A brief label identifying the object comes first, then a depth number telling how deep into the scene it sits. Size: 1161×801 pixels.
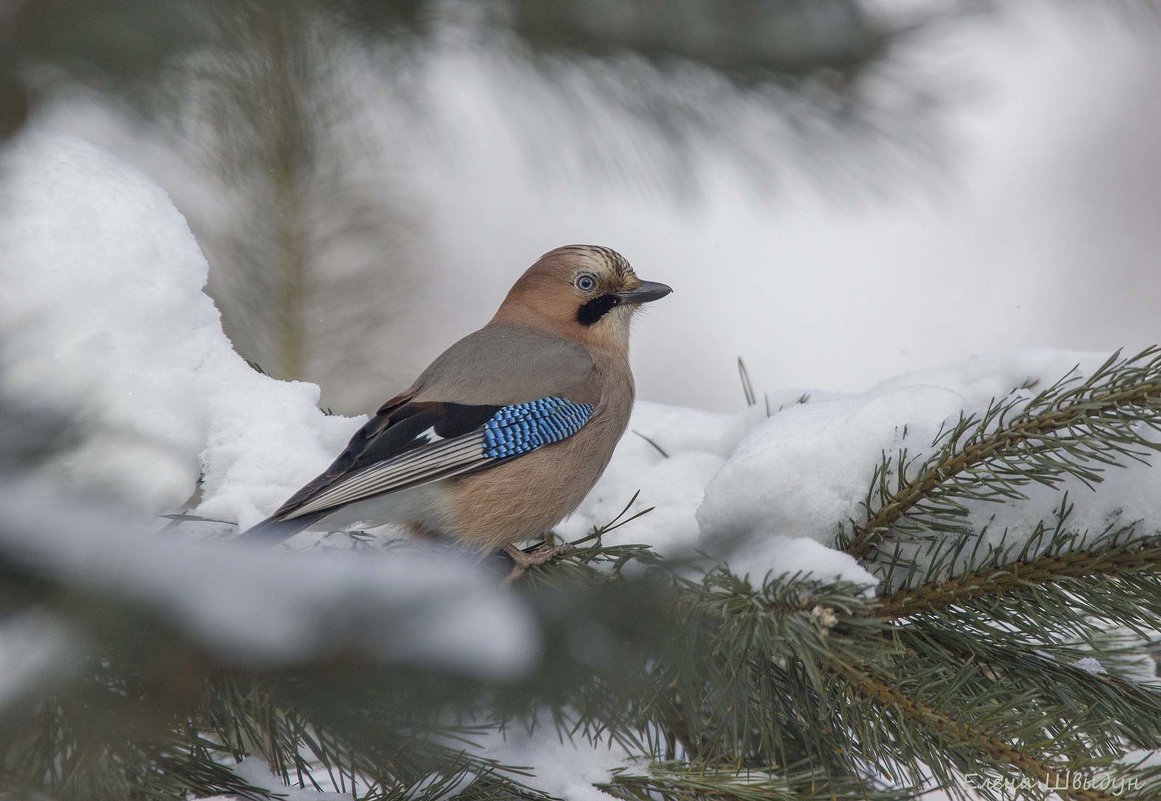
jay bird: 7.52
